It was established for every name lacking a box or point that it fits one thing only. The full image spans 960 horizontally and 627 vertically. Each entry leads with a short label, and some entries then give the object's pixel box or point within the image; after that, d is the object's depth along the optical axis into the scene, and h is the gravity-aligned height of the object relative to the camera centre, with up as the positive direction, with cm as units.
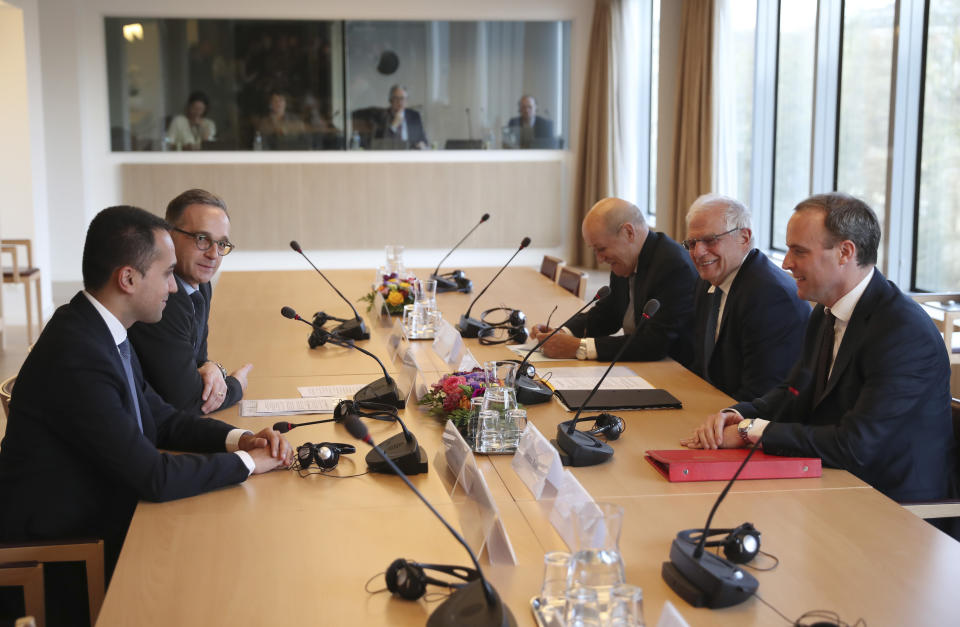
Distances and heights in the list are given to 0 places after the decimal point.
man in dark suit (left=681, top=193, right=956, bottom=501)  236 -52
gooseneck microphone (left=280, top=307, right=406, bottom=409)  281 -63
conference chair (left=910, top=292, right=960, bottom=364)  437 -66
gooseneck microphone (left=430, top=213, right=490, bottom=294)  521 -58
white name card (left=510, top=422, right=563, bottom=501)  207 -63
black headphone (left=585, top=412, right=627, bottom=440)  249 -64
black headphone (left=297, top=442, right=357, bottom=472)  228 -65
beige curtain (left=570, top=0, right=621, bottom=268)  963 +52
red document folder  221 -66
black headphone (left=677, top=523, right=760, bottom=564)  172 -65
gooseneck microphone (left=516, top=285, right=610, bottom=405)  286 -64
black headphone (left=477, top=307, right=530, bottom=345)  383 -62
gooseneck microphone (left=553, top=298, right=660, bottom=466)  231 -65
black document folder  282 -66
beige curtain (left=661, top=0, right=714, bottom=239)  727 +47
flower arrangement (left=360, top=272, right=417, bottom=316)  439 -54
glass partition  989 +93
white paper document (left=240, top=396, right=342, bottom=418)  279 -67
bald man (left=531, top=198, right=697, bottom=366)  382 -37
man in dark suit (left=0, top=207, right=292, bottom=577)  206 -53
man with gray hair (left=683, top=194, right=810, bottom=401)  330 -46
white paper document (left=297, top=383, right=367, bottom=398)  300 -67
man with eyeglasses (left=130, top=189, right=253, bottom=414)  277 -45
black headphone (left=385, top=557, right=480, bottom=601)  162 -67
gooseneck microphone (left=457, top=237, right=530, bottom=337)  392 -61
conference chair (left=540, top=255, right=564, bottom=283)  580 -56
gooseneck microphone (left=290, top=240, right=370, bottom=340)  393 -63
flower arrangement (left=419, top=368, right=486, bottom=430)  254 -59
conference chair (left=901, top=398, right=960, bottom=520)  234 -80
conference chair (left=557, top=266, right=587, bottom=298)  517 -58
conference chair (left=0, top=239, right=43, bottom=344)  687 -69
